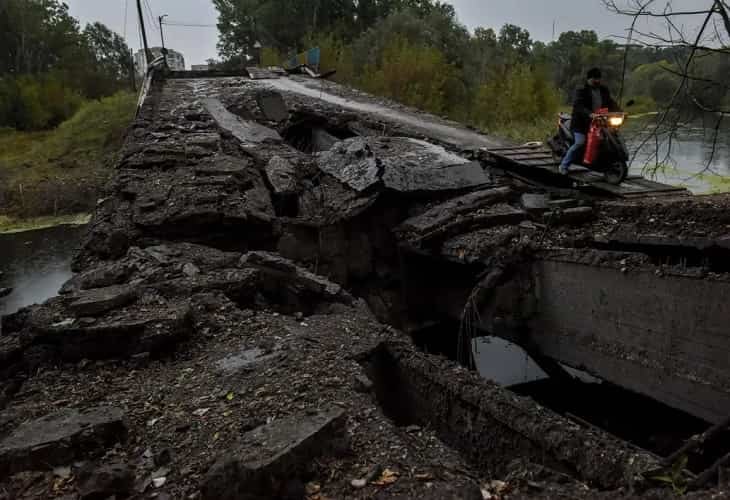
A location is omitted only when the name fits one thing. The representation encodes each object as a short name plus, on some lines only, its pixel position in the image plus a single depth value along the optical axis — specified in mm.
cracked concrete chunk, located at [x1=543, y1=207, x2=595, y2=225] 5500
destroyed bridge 2340
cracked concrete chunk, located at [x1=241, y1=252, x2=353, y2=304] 4480
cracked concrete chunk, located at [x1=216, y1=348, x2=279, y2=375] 3136
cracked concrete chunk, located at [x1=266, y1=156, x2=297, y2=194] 6988
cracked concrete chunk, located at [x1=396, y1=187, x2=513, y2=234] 5961
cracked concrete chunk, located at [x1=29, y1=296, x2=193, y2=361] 3352
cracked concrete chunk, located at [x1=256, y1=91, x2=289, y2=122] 10906
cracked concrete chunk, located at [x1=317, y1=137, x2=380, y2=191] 6688
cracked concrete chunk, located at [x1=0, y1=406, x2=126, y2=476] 2355
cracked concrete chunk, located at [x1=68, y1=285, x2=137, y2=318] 3582
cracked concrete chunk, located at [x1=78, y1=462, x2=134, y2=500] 2180
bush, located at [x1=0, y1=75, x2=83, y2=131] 28250
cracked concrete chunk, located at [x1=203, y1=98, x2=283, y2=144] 9008
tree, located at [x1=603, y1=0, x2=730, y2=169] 3621
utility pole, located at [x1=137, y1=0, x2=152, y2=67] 22250
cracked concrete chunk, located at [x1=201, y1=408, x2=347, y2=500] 2088
